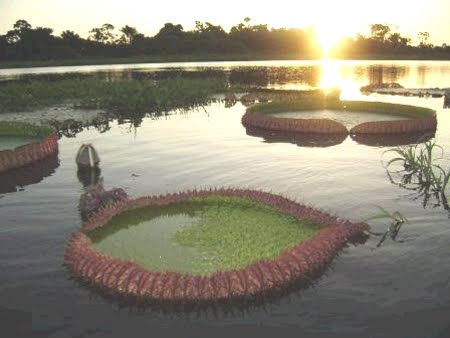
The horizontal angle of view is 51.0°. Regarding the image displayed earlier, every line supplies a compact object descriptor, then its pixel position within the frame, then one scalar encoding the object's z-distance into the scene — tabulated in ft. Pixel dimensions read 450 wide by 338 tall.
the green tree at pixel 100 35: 405.43
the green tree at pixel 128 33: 399.65
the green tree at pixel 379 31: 468.75
